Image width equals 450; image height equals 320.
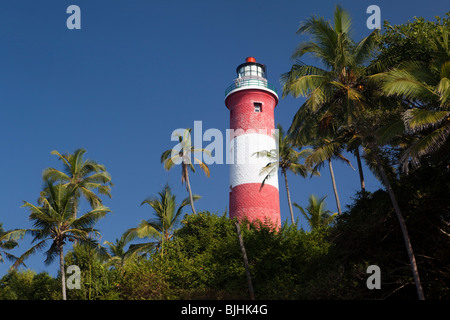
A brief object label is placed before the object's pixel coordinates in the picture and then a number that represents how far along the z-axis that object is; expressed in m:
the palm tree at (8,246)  37.03
